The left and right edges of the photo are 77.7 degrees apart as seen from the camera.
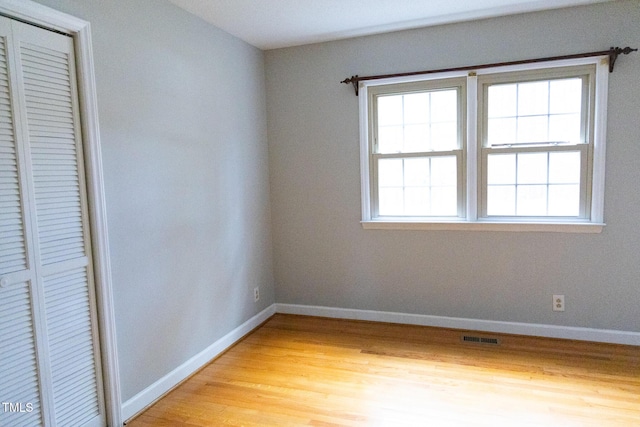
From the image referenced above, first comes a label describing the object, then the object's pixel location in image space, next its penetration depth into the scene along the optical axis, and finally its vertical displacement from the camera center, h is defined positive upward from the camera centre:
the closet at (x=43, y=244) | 1.69 -0.25
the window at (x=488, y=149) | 2.93 +0.23
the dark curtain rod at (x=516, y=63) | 2.70 +0.85
